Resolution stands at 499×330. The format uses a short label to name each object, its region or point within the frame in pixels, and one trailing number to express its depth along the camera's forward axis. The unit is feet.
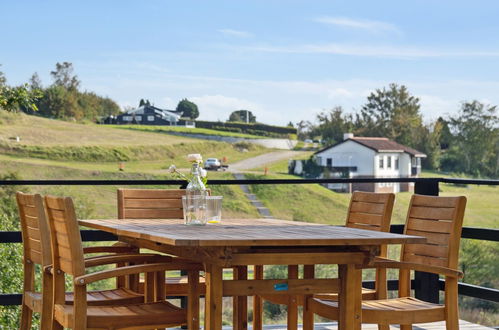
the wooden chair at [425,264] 10.39
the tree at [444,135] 193.57
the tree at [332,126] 197.26
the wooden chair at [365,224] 11.96
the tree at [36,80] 187.73
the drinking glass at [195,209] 11.80
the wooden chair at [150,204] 14.61
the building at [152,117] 192.09
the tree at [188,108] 196.54
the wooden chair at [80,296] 9.76
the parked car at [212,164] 178.60
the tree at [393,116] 201.77
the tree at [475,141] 185.57
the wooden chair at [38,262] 10.98
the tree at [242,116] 200.11
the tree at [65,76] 189.88
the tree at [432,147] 192.03
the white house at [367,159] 184.14
